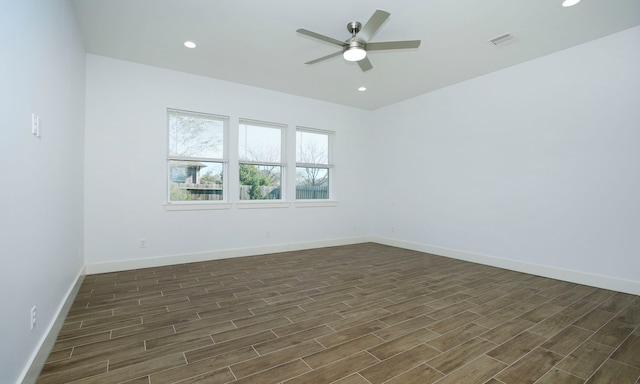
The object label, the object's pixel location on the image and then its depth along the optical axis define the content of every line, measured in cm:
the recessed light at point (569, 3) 271
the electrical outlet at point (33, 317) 178
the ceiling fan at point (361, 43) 270
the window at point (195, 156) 451
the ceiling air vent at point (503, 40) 336
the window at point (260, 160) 512
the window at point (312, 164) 577
